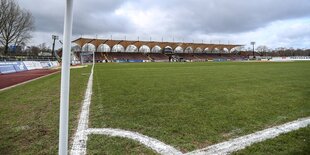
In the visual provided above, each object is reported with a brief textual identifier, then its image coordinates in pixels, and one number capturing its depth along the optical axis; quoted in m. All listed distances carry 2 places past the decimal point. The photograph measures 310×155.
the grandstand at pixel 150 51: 90.15
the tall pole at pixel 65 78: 2.12
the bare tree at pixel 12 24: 41.03
